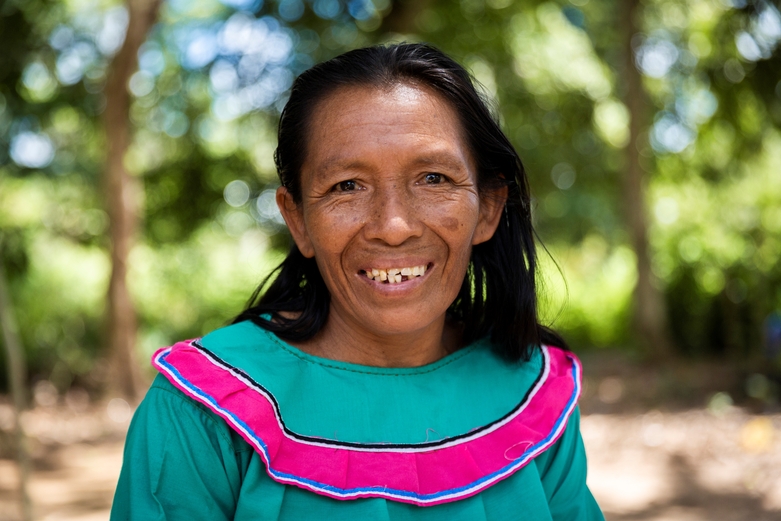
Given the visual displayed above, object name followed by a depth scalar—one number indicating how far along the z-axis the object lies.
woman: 1.42
